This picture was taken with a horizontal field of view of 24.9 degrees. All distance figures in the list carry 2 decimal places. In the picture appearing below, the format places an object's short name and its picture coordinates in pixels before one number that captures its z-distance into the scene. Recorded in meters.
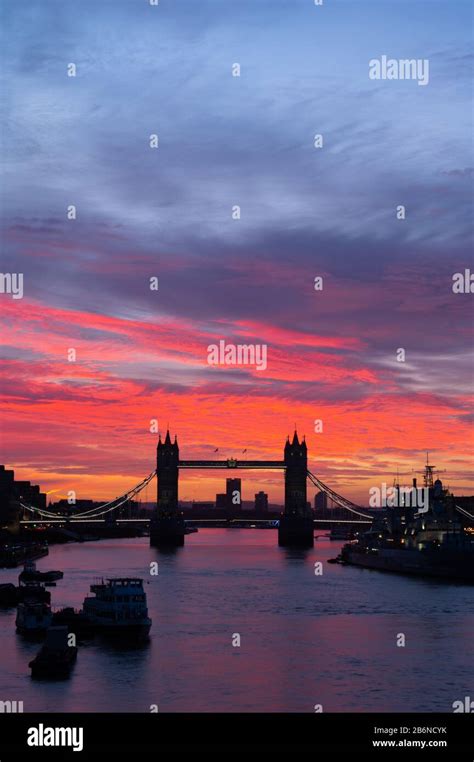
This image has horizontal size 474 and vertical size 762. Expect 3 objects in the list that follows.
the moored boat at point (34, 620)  62.16
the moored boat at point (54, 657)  49.44
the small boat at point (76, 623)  61.62
